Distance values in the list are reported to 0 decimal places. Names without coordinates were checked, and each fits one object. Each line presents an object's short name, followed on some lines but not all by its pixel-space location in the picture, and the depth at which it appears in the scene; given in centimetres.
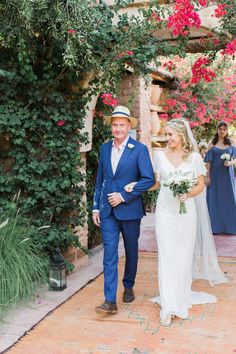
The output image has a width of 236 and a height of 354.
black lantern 507
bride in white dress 424
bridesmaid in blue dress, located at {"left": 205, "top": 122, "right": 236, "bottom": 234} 821
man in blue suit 431
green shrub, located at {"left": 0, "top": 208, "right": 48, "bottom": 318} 439
